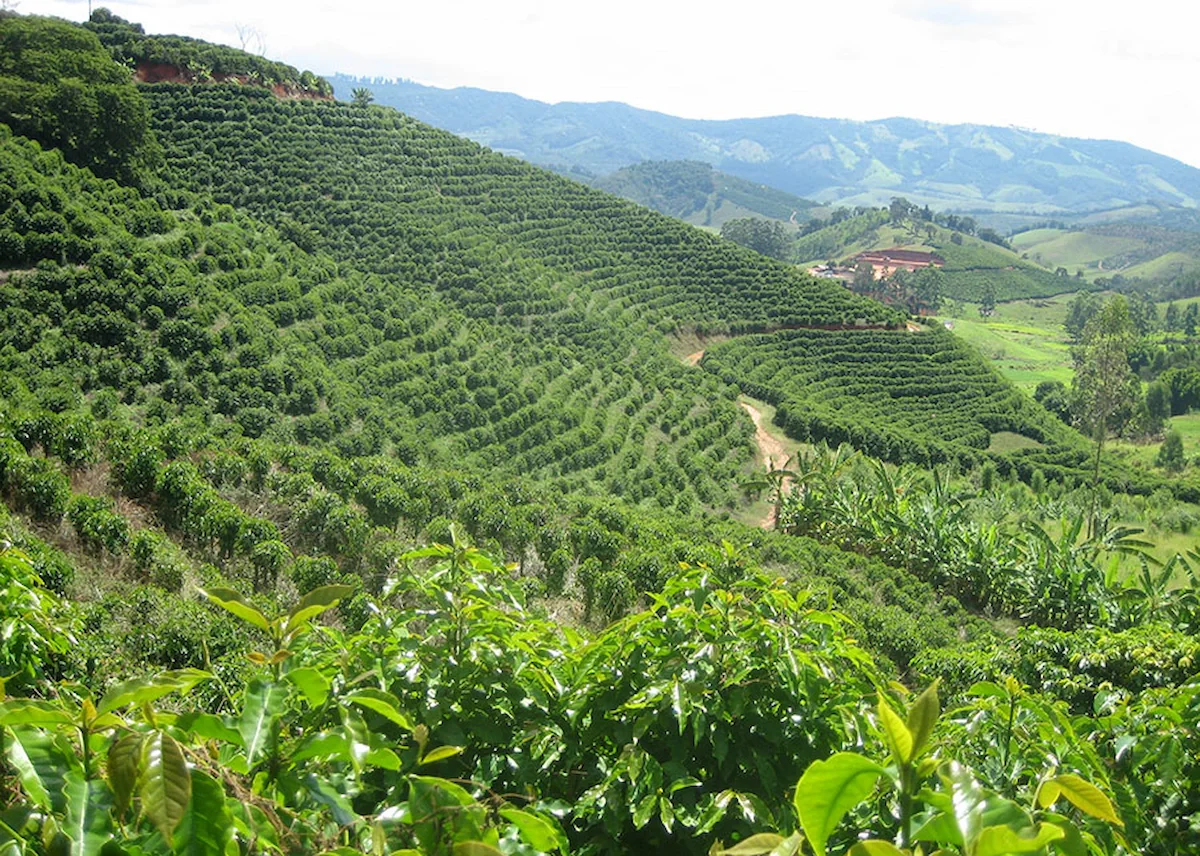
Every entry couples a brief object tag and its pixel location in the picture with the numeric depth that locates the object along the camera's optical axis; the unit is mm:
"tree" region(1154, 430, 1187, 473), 57094
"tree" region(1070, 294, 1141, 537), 27195
